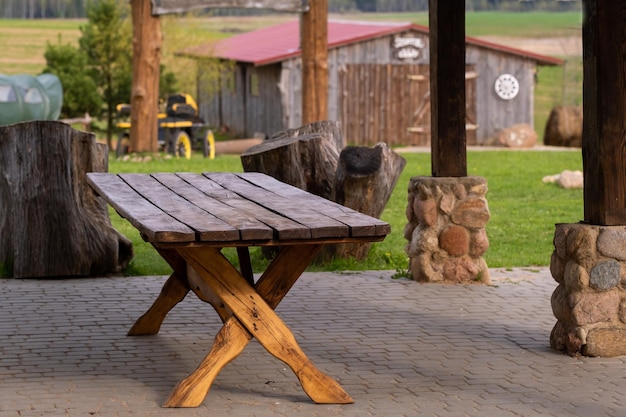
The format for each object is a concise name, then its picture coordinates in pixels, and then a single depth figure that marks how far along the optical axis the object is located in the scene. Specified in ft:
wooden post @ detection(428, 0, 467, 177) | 36.83
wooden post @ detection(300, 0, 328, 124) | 87.07
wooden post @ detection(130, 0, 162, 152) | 89.89
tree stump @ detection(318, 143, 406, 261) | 40.54
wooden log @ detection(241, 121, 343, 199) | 42.05
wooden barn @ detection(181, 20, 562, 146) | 121.22
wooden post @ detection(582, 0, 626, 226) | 27.02
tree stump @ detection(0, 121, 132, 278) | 38.95
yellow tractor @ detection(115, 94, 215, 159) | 99.70
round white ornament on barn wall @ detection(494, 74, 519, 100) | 124.75
